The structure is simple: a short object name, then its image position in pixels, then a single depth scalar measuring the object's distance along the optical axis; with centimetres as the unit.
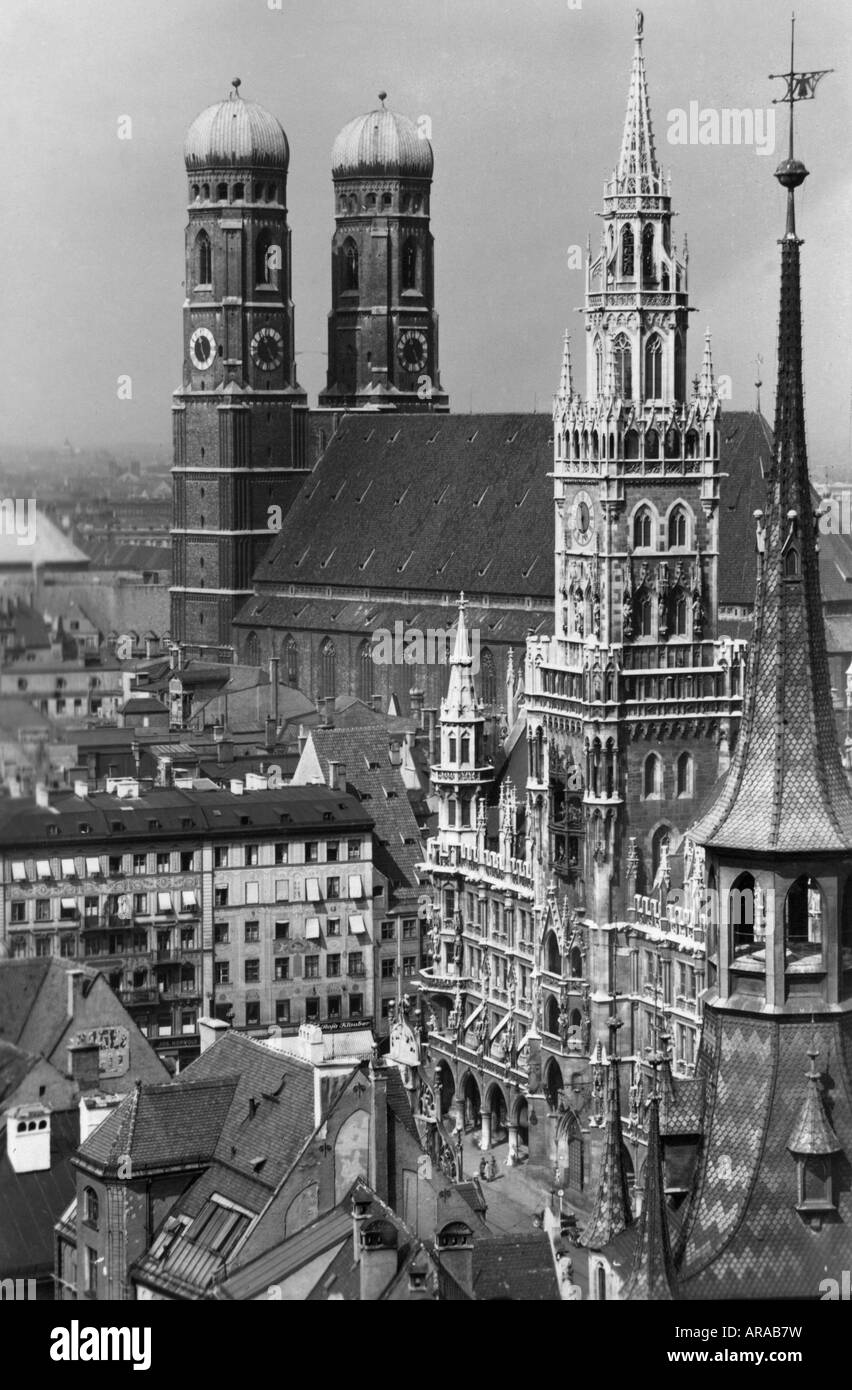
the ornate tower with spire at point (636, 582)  12975
